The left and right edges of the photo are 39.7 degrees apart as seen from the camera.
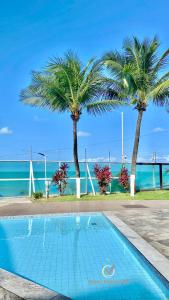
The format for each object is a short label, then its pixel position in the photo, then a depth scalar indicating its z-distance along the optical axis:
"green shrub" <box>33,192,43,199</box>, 9.69
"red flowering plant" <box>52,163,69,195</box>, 10.14
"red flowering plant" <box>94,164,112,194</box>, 10.30
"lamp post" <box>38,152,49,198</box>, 9.74
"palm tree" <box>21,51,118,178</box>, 10.42
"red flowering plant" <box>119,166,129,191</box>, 10.65
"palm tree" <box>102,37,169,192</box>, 10.50
